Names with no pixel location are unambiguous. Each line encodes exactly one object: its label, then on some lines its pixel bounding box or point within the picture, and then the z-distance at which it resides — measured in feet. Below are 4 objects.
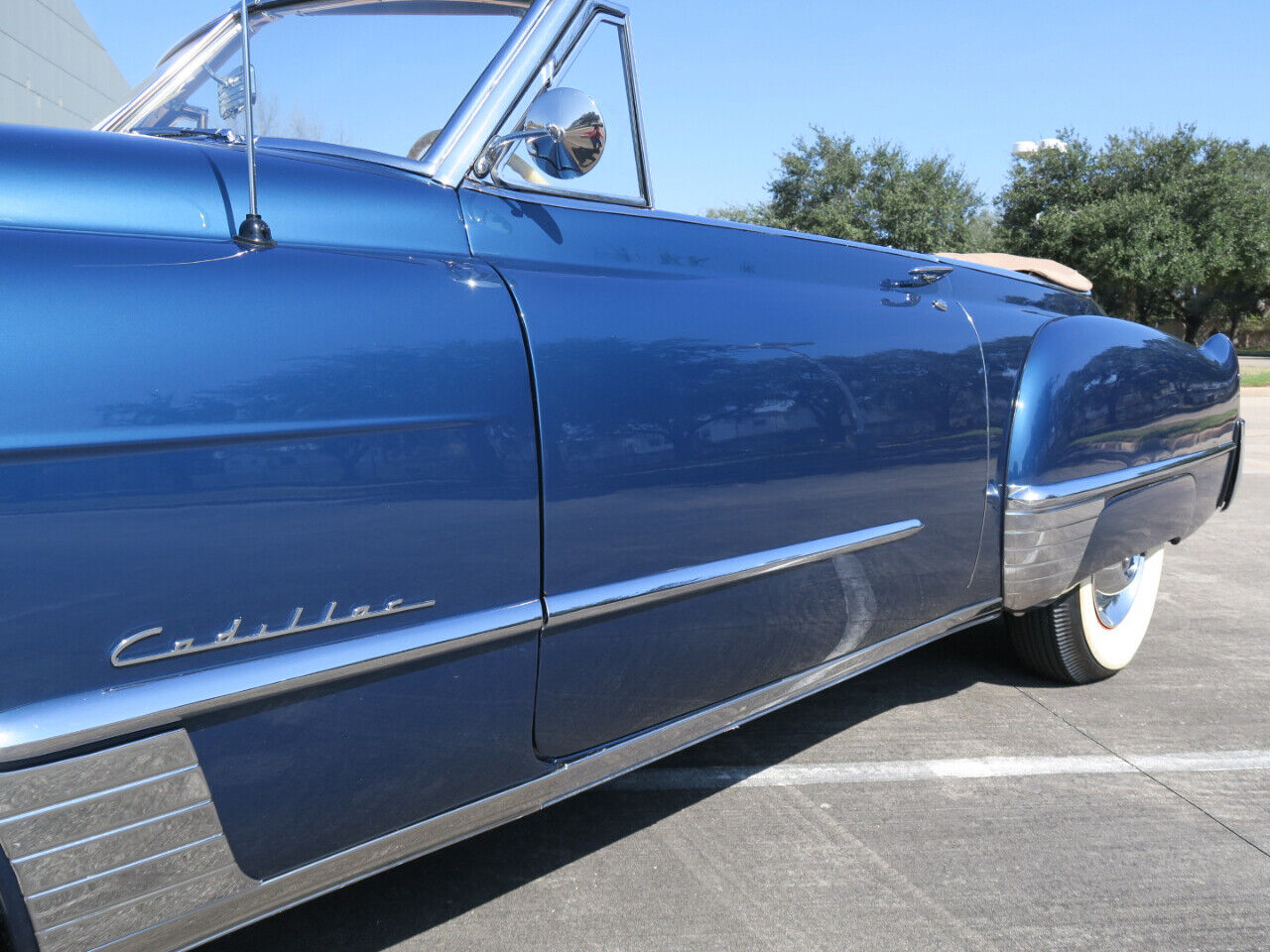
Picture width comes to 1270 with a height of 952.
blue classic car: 3.93
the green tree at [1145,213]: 82.48
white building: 40.98
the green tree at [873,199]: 89.04
